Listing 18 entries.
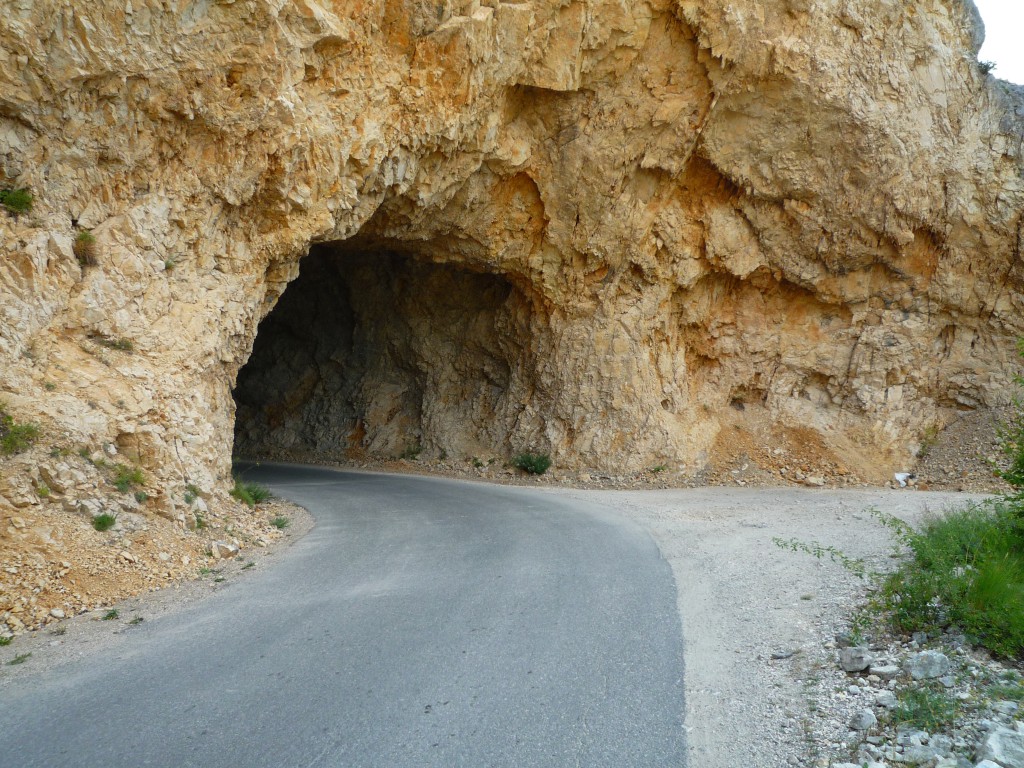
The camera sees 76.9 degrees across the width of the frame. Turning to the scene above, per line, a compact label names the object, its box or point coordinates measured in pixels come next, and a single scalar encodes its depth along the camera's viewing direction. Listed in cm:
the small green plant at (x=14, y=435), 621
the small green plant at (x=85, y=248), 823
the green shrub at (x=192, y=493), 809
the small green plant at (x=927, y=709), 330
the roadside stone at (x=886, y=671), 399
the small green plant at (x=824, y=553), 637
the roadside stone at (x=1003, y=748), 279
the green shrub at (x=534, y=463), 1775
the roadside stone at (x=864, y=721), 337
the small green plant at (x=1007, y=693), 343
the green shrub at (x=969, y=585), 421
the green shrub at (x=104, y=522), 657
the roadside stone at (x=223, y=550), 756
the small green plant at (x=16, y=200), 741
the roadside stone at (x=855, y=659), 412
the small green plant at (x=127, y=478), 717
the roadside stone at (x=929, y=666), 384
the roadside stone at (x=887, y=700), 360
